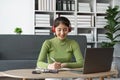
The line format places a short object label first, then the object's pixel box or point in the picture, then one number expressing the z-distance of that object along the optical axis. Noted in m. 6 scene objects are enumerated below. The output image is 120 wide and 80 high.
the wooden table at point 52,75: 2.25
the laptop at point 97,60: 2.41
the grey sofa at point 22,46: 6.04
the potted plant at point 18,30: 6.42
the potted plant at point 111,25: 6.80
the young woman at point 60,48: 2.93
